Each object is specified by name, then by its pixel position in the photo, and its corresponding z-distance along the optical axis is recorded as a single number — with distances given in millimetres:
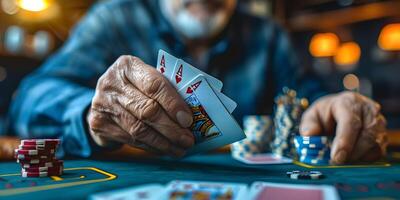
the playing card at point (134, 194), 407
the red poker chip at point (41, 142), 530
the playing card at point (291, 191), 422
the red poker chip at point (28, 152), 527
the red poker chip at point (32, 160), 524
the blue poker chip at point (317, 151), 633
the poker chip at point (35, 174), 522
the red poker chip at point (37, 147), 528
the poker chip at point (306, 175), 505
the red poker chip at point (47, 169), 523
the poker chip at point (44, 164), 524
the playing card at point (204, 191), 409
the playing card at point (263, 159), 643
